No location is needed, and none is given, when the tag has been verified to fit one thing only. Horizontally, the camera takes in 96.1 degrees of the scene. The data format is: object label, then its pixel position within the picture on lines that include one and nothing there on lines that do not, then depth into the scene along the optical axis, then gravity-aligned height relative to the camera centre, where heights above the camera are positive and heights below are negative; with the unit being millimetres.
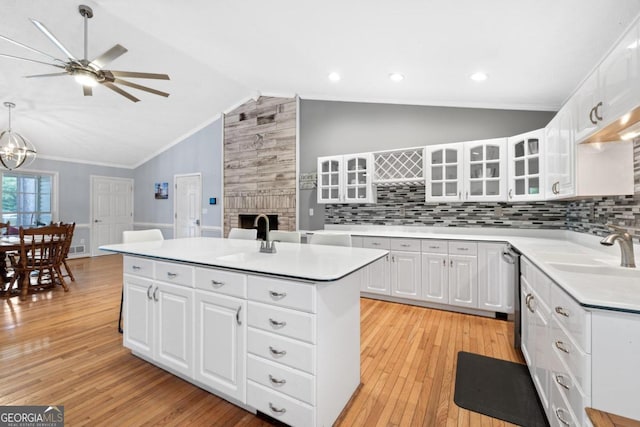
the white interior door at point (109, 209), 7059 +73
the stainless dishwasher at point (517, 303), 2373 -753
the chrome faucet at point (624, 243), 1601 -167
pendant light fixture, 4629 +1074
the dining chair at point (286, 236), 2754 -227
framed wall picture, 7137 +557
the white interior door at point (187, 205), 6527 +168
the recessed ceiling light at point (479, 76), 2975 +1452
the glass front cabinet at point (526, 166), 2908 +508
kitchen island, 1416 -632
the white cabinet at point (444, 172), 3492 +516
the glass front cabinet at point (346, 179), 4082 +508
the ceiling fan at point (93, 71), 2611 +1360
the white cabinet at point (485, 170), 3266 +509
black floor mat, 1672 -1157
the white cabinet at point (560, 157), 2092 +467
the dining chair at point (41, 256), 3793 -628
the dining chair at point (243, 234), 3031 -233
